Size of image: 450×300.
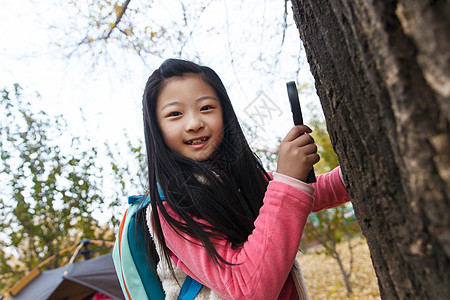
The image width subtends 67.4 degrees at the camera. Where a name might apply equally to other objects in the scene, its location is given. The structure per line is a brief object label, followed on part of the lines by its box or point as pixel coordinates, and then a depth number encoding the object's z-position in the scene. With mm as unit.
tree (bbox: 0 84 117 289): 3826
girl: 930
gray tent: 3152
